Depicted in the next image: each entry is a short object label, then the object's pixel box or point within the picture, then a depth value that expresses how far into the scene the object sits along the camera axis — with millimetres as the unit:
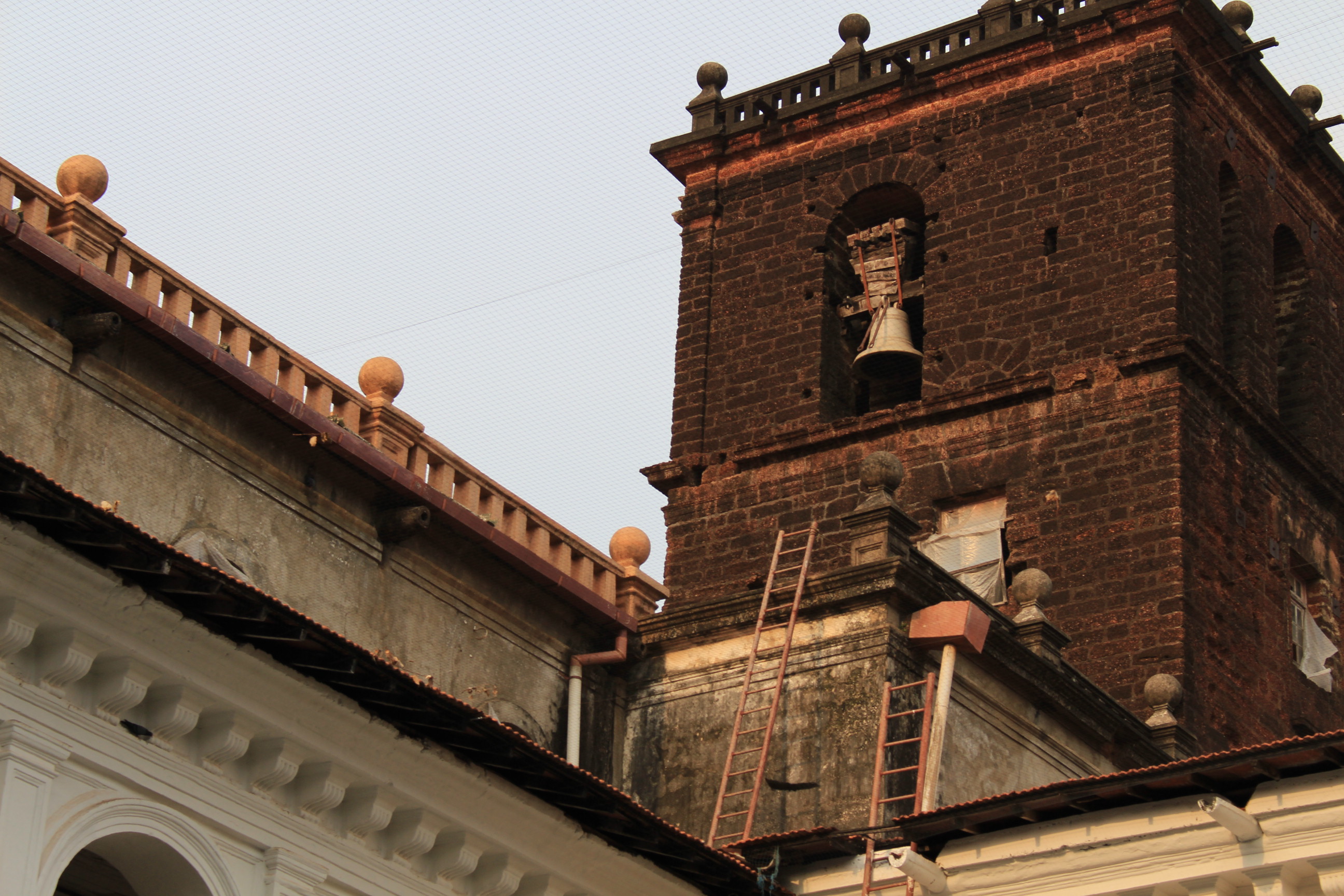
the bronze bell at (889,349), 30859
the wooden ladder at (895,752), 19219
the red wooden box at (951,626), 20938
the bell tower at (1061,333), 28281
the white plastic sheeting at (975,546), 28328
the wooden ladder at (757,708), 19906
